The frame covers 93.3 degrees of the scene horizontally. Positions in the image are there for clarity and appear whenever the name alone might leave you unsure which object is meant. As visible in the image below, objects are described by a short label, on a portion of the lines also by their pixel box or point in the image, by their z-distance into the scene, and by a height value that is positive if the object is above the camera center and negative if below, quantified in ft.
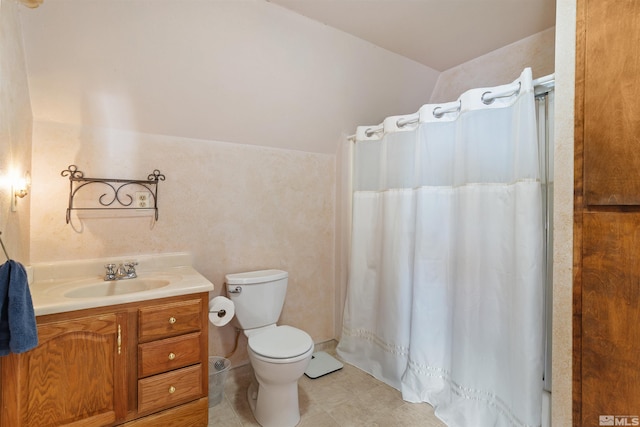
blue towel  3.26 -1.08
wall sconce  4.22 +0.35
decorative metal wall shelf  5.62 +0.48
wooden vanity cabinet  4.03 -2.31
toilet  5.37 -2.49
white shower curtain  4.71 -0.88
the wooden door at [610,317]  3.28 -1.15
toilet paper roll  6.15 -1.99
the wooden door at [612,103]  3.21 +1.25
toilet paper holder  6.21 -2.04
